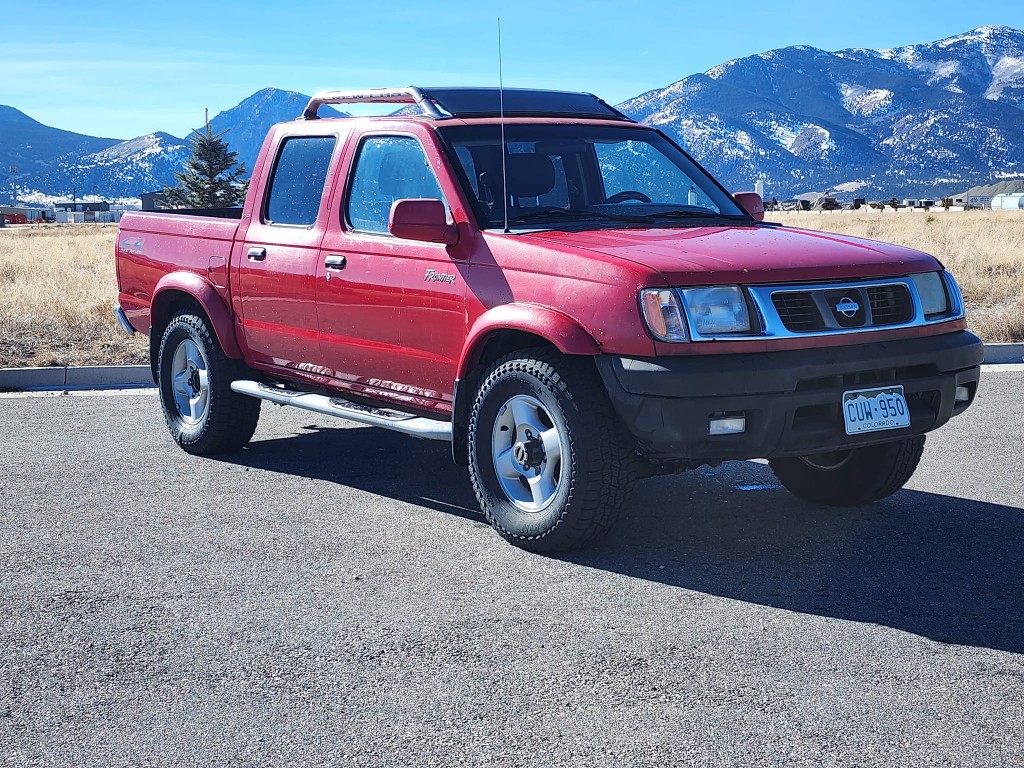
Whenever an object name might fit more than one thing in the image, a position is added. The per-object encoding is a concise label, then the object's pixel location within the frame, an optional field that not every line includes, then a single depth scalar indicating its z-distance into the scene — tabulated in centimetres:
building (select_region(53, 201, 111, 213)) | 17388
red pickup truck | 477
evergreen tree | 5047
